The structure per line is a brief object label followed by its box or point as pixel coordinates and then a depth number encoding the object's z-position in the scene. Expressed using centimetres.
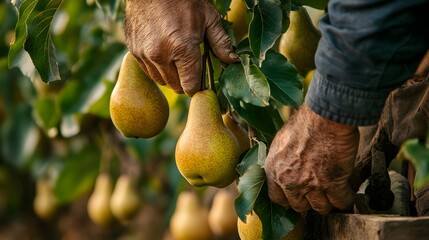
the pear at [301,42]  155
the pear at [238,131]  143
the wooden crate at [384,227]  122
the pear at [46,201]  286
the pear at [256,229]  137
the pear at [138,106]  144
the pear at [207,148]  135
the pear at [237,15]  159
